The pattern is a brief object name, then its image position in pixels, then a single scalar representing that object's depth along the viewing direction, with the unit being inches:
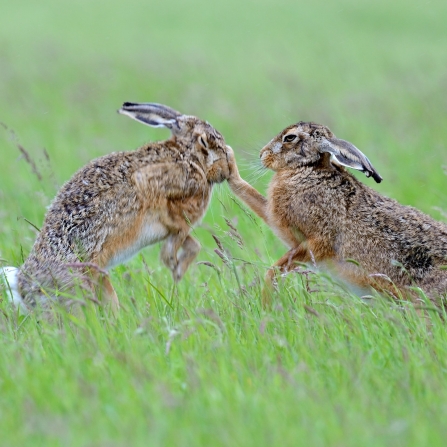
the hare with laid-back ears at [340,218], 408.8
